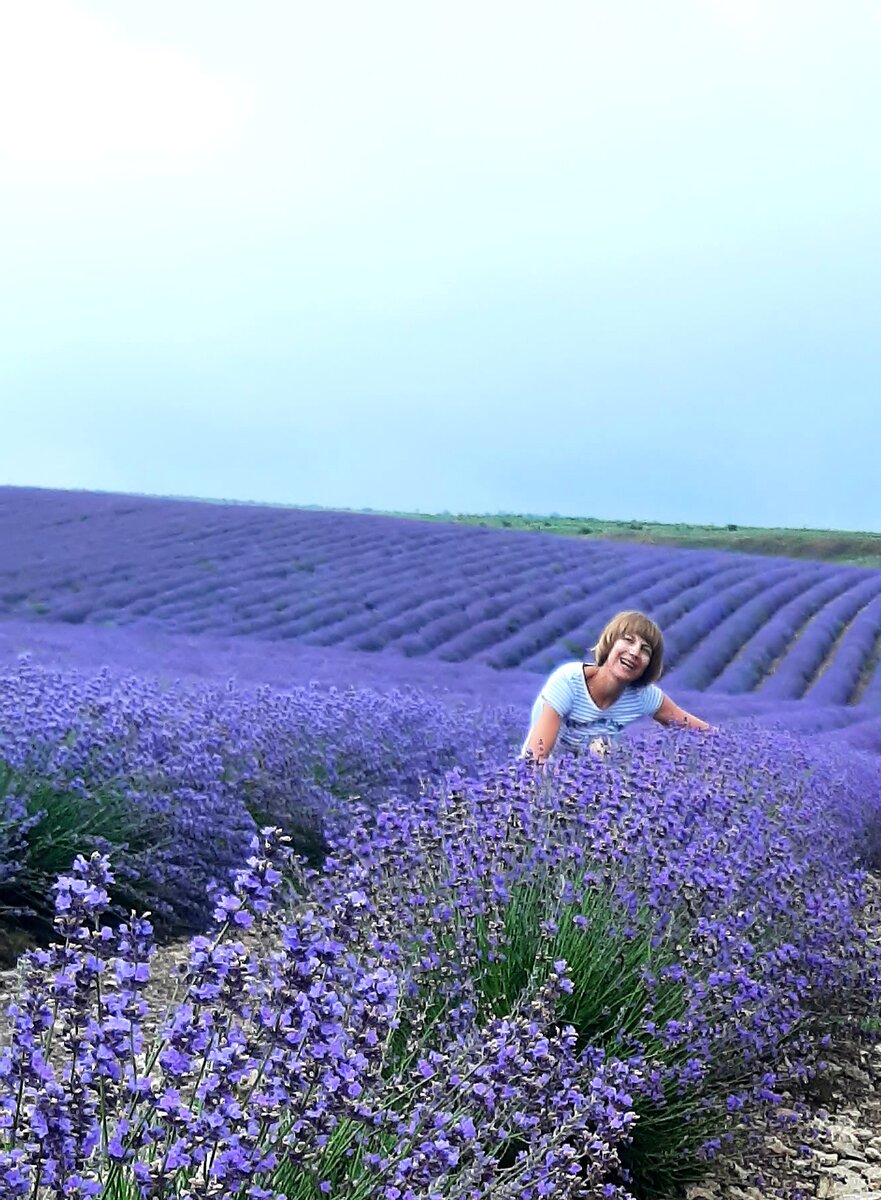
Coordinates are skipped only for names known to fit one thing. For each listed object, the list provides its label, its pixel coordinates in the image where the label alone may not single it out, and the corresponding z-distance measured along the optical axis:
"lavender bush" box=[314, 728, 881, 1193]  2.47
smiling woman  4.05
